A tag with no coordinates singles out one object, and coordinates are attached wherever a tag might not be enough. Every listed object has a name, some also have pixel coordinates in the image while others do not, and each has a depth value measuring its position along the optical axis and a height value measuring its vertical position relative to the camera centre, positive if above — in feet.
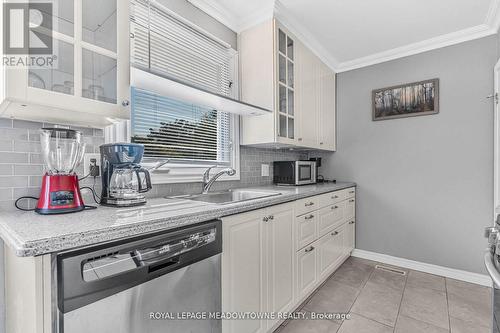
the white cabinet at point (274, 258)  4.25 -2.07
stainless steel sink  5.73 -0.82
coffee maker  4.01 -0.21
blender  3.32 -0.10
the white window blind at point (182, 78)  5.37 +2.22
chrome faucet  6.24 -0.37
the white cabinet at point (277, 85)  7.02 +2.47
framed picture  8.53 +2.36
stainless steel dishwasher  2.41 -1.44
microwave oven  8.37 -0.31
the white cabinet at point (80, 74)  2.94 +1.24
